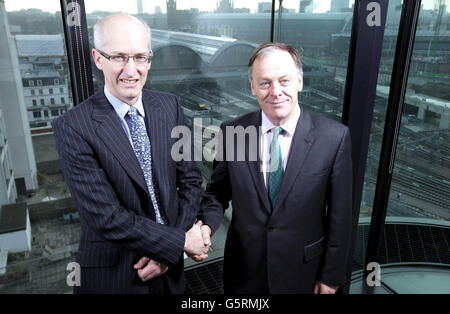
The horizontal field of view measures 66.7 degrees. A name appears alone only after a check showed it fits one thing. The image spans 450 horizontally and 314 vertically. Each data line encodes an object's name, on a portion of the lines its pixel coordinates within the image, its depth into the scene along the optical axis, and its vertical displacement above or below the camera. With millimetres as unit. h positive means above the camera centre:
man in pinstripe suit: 1240 -489
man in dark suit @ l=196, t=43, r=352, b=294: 1475 -659
